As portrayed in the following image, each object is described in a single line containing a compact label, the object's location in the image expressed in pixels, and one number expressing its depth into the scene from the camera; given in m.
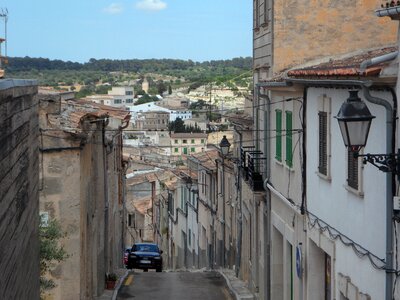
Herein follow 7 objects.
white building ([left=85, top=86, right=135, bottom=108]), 155.38
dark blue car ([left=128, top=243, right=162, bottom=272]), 40.16
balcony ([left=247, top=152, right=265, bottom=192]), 23.76
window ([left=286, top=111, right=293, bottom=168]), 19.31
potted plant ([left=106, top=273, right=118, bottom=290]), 28.60
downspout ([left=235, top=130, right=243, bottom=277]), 31.16
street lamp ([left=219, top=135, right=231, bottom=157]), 30.59
